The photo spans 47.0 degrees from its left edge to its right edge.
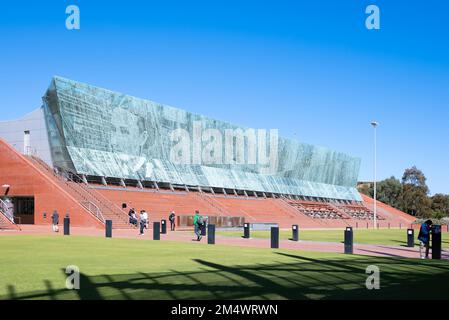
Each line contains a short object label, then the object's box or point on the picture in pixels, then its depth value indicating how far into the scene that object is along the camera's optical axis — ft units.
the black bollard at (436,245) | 64.54
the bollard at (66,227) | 99.19
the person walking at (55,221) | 110.11
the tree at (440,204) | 425.28
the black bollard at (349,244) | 69.15
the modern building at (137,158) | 148.97
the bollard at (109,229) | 95.14
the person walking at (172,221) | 127.30
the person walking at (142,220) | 105.09
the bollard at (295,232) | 94.83
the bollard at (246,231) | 101.40
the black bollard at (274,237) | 74.63
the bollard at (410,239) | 85.97
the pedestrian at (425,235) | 65.77
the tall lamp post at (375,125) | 196.62
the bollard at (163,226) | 111.75
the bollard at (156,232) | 90.80
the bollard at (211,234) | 81.15
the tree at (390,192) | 415.95
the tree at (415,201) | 402.72
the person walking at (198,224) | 90.22
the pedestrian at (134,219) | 127.65
